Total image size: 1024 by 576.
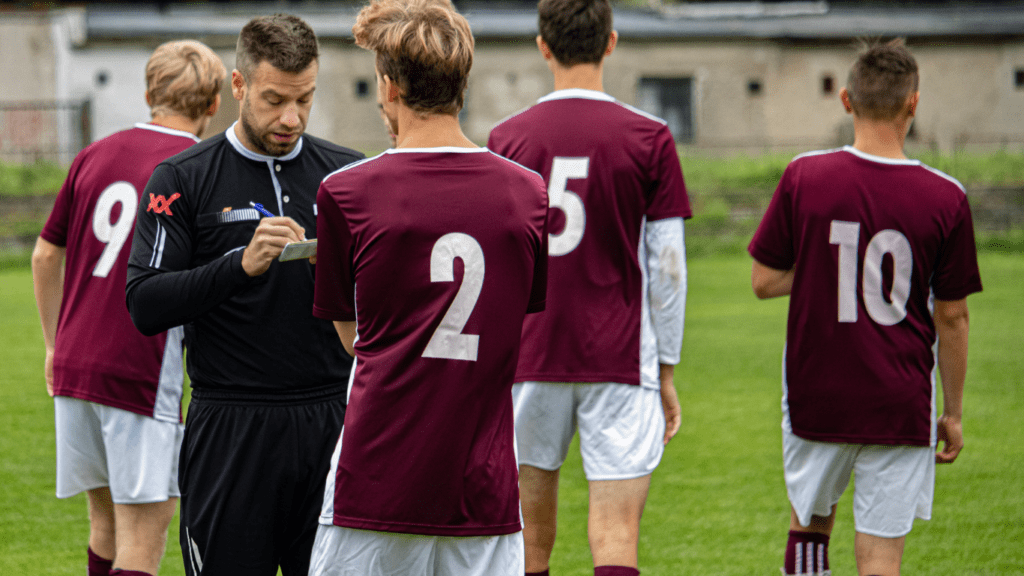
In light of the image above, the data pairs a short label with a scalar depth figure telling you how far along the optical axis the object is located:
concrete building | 61.56
